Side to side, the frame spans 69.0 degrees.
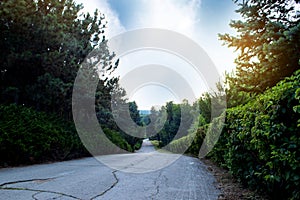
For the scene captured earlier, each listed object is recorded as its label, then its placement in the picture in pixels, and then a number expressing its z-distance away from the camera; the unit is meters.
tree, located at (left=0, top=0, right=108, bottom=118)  8.34
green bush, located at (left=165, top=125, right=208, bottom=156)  11.00
